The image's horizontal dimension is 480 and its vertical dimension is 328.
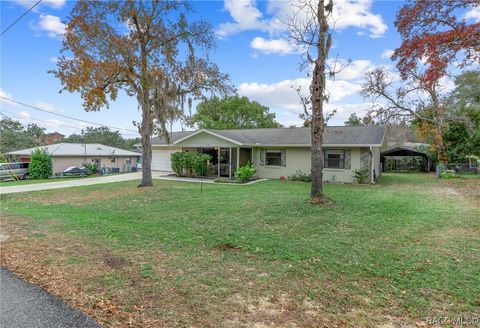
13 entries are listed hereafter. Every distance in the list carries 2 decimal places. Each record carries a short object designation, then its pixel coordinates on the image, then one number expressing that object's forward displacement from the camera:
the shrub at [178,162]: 19.78
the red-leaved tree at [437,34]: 10.18
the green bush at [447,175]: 18.97
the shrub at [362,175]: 15.76
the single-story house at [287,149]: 16.25
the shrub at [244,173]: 16.84
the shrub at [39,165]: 22.05
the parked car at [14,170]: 21.38
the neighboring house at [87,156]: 24.61
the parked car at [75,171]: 23.46
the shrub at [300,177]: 17.03
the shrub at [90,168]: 24.33
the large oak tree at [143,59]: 12.74
